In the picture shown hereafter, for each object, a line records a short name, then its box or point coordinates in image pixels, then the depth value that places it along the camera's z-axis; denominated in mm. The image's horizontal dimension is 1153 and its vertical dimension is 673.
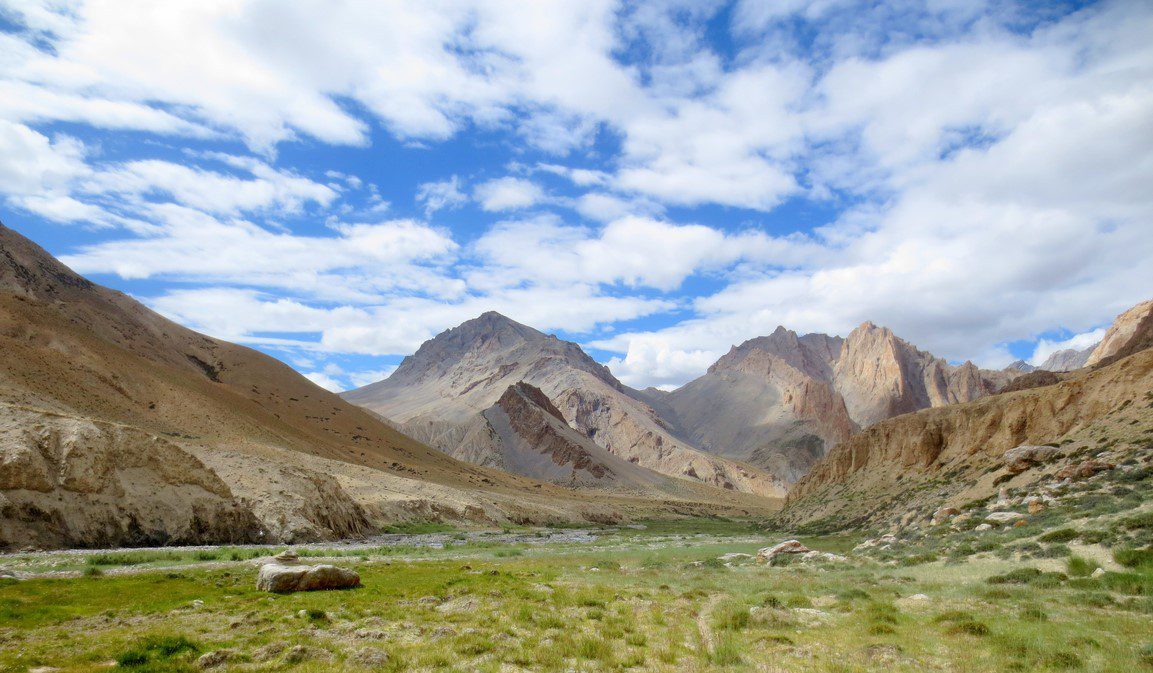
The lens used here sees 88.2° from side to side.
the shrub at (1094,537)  18141
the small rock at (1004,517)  25572
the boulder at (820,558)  27812
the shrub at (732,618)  13367
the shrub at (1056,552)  18016
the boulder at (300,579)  17266
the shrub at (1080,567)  15785
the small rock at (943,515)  32906
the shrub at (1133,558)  15273
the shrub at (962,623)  11305
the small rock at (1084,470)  27203
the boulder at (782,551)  30406
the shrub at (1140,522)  17889
